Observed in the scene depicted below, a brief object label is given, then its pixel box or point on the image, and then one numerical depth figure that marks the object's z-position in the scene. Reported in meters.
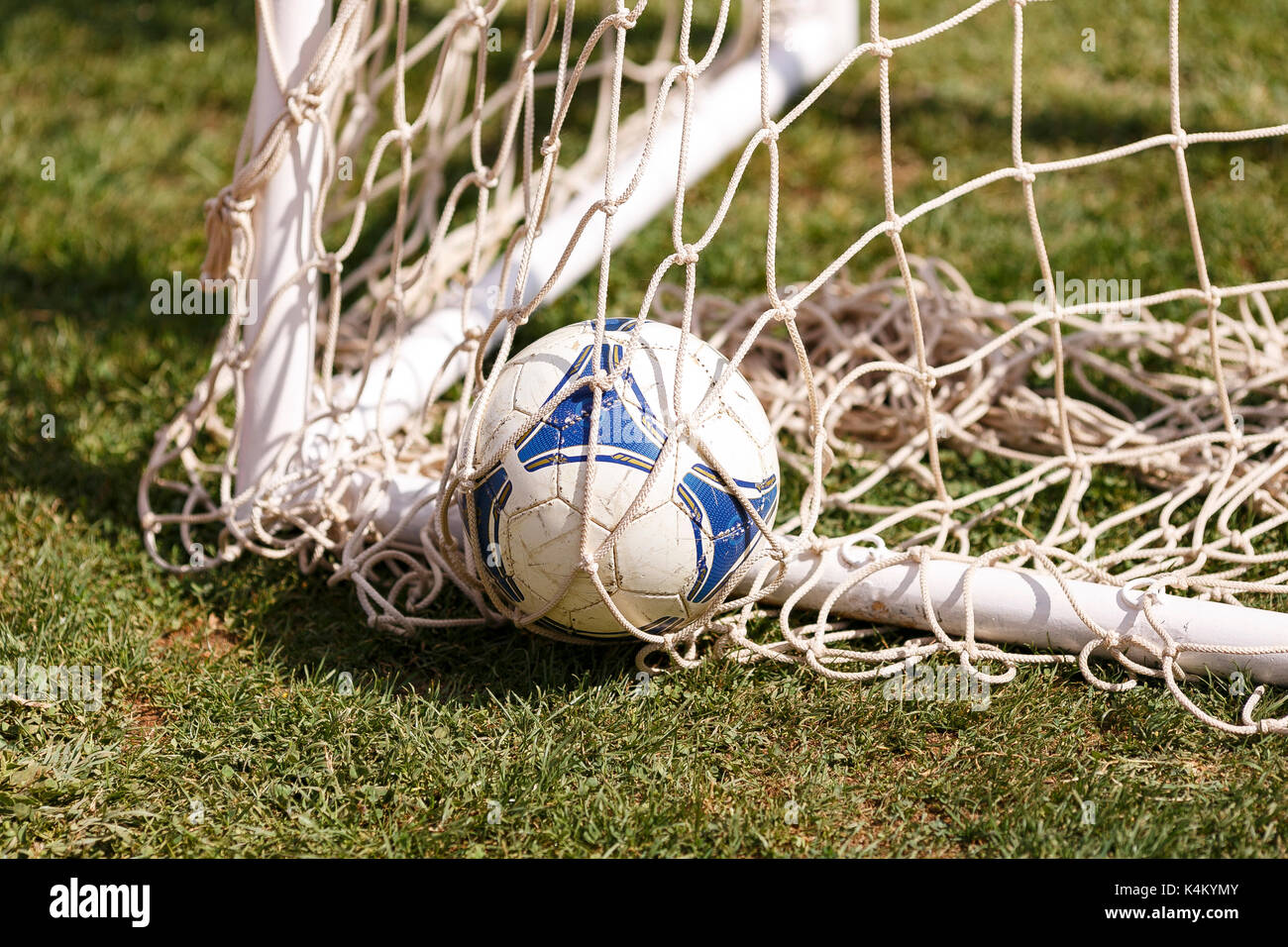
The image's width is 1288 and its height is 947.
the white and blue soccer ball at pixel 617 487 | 2.16
